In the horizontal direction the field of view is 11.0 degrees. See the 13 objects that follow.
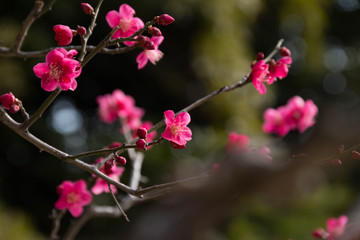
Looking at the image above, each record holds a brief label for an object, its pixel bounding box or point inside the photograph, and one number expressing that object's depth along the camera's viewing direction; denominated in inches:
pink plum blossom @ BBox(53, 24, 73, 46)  40.3
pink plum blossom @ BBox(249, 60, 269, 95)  41.3
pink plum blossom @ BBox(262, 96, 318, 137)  46.0
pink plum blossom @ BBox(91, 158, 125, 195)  43.9
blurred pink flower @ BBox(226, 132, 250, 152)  46.4
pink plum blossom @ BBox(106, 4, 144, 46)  41.2
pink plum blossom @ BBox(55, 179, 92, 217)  43.7
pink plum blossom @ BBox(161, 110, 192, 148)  40.0
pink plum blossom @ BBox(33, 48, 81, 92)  39.5
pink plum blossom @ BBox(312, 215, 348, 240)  43.3
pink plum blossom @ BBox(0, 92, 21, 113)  39.7
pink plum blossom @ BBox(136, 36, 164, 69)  42.1
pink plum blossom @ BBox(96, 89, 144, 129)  48.4
